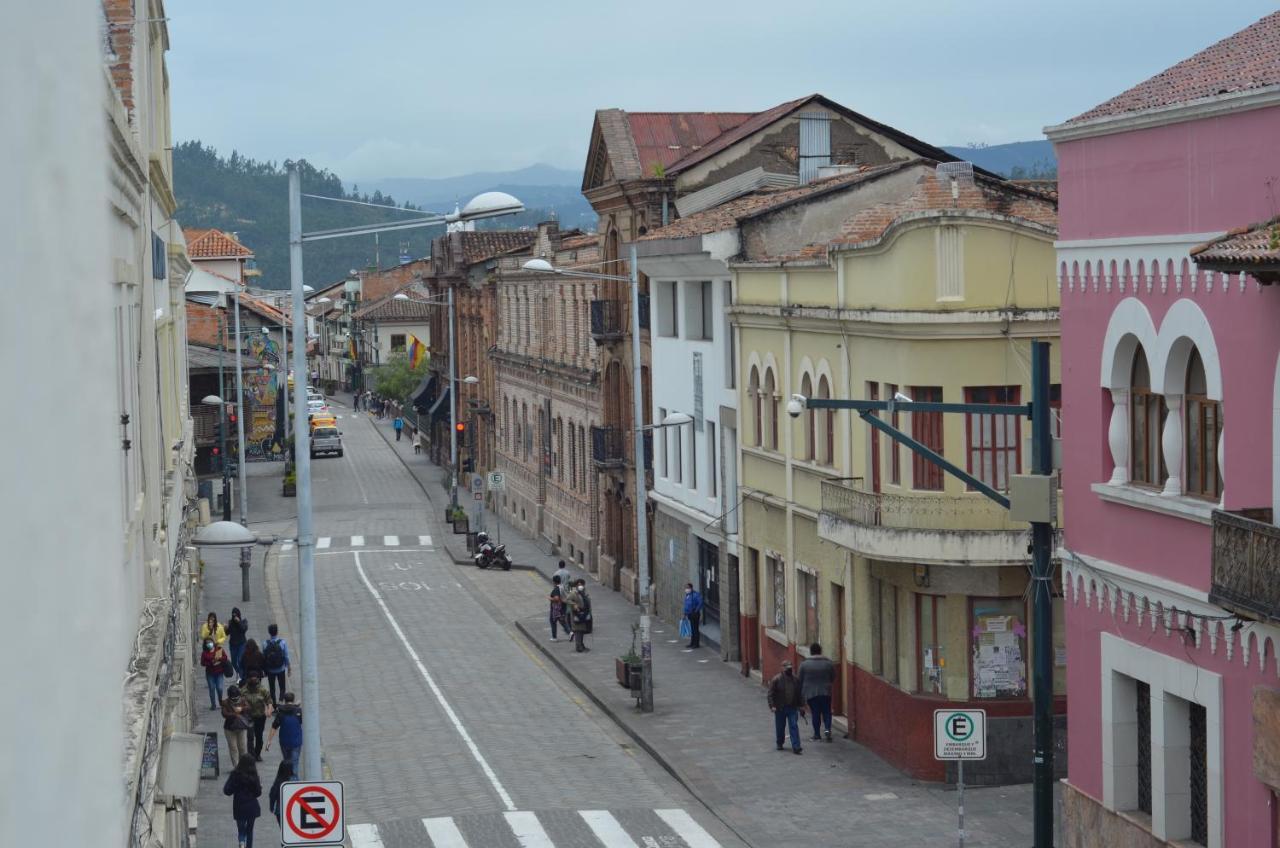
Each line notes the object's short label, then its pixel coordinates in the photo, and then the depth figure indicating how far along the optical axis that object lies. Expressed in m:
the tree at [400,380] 113.25
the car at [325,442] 96.12
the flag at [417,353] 114.25
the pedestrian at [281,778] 22.89
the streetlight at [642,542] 32.44
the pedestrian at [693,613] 39.71
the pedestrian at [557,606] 41.34
